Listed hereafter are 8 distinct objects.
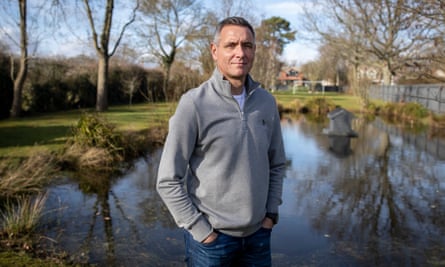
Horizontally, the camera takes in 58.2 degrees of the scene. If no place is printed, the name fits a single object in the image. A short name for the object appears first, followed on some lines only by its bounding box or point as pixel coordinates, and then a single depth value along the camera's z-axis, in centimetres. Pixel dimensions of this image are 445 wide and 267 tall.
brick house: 6233
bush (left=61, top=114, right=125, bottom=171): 845
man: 191
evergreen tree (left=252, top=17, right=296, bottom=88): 2135
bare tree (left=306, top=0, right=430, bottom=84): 2475
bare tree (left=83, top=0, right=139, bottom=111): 1880
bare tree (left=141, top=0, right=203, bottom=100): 2941
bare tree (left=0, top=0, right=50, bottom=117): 1505
